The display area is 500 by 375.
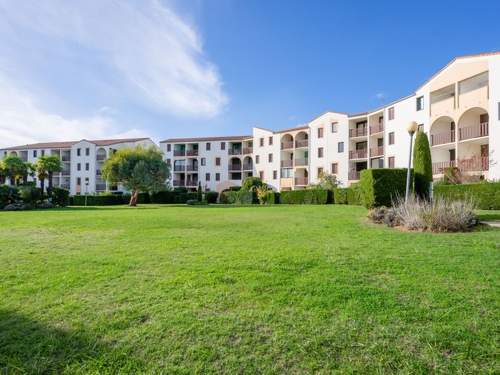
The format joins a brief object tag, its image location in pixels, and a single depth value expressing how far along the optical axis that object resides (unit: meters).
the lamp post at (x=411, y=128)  11.89
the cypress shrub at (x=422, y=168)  13.80
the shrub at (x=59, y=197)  32.66
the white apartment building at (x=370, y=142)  22.45
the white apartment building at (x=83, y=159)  55.34
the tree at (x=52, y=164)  39.22
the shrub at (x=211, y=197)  40.91
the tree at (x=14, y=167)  39.06
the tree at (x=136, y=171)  31.52
